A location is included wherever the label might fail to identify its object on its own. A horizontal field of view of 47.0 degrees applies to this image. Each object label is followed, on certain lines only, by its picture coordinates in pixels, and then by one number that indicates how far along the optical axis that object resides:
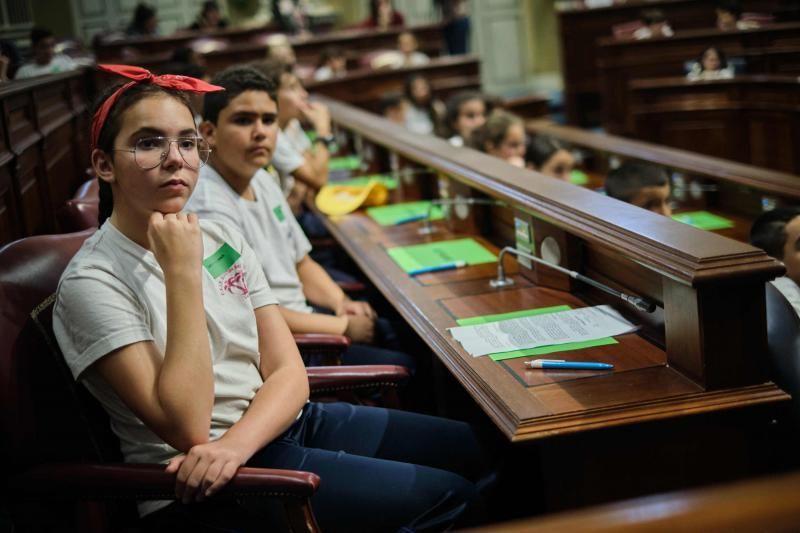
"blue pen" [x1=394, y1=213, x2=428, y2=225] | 3.66
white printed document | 1.99
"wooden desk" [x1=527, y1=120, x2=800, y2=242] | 3.03
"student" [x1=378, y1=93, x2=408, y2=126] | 7.03
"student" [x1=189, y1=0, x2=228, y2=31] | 11.70
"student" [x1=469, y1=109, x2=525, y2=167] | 4.19
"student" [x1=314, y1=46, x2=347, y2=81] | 8.66
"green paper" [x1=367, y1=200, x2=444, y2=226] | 3.72
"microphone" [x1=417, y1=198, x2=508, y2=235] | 3.09
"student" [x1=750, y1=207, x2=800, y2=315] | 2.29
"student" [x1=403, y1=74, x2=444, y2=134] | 7.41
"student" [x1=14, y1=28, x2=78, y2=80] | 7.15
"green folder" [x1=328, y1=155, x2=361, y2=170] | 5.49
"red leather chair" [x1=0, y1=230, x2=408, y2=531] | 1.53
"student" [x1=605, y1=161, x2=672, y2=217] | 3.00
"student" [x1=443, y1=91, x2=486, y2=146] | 5.56
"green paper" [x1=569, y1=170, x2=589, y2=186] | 4.23
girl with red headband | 1.55
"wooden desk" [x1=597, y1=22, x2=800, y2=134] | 6.11
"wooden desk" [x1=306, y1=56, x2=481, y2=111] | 8.27
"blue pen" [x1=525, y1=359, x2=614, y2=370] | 1.78
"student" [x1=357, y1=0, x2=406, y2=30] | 10.80
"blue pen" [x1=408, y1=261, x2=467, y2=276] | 2.78
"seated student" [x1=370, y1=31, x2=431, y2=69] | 8.77
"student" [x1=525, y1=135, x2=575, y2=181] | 4.07
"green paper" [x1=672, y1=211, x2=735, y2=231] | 3.10
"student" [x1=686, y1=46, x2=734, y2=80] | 6.64
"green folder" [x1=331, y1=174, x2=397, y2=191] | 4.56
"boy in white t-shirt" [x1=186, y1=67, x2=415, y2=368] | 2.61
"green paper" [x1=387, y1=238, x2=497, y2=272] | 2.88
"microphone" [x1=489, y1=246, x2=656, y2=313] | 1.91
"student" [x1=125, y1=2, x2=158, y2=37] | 11.12
